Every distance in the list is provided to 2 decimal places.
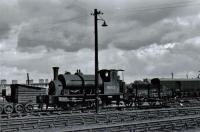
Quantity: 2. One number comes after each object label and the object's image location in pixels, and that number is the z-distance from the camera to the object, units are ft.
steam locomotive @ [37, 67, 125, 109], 107.96
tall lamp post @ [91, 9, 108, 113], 92.02
